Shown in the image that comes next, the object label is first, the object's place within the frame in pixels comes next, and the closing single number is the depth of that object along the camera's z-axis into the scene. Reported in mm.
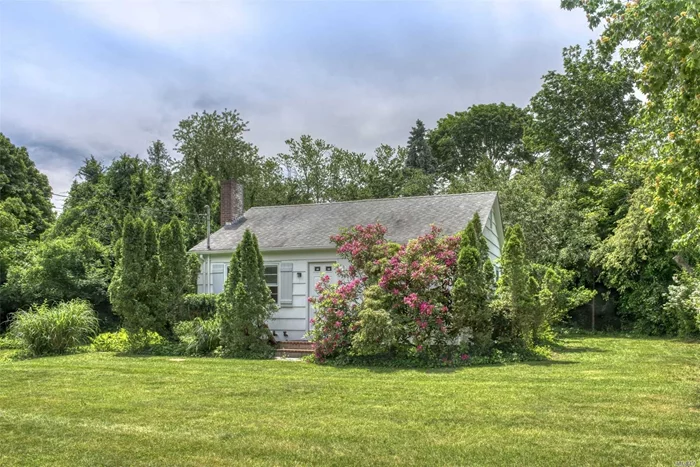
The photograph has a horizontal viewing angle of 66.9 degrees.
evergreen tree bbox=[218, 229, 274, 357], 11523
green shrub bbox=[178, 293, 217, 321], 13836
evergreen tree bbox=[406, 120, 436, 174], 37438
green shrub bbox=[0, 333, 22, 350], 13656
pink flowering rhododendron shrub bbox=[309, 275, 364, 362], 10586
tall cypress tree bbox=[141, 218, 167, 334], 12656
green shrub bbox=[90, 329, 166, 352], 12570
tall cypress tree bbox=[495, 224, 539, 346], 10539
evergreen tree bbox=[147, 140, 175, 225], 22094
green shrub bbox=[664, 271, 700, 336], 13326
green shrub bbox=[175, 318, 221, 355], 11906
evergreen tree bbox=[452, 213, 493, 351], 10352
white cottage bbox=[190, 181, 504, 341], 13805
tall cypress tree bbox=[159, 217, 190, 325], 12859
